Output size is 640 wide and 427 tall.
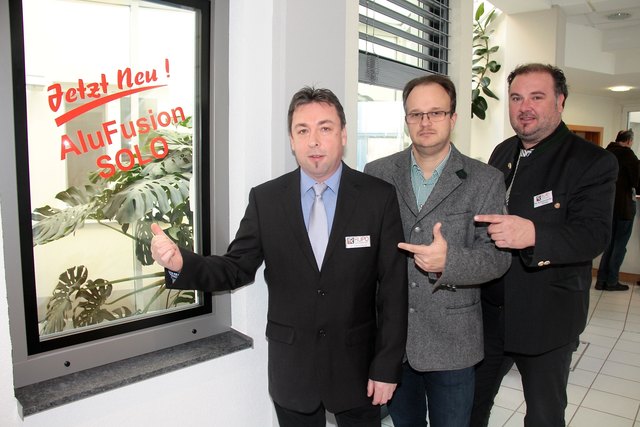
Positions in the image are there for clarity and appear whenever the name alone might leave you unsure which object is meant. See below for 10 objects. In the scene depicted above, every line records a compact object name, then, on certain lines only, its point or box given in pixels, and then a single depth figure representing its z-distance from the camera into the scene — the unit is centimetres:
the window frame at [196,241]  135
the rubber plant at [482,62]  466
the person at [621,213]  586
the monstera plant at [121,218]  149
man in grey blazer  154
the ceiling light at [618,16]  535
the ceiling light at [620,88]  796
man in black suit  147
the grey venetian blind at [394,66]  258
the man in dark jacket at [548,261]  168
